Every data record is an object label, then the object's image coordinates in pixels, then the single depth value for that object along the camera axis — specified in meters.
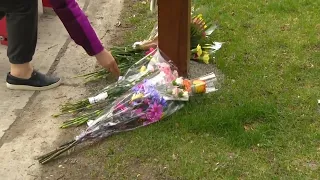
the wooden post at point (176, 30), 3.27
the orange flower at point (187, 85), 3.22
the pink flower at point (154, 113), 3.10
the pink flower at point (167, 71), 3.27
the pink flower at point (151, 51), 3.58
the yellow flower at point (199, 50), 3.72
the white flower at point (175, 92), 3.14
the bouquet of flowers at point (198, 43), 3.74
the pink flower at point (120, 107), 3.11
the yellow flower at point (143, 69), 3.41
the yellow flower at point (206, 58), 3.71
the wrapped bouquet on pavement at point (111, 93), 3.21
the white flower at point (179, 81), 3.20
